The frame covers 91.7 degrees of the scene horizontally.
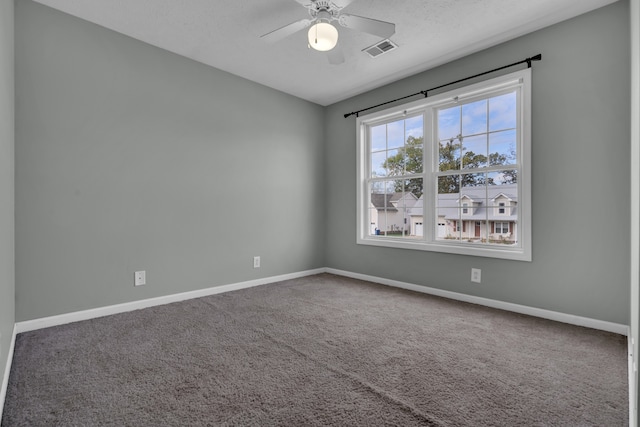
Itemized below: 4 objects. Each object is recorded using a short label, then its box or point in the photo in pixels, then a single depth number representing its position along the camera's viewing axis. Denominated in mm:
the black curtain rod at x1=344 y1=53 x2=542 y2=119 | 2750
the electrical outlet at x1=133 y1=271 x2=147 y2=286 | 2918
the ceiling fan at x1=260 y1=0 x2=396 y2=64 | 2143
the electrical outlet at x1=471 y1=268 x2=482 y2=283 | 3148
